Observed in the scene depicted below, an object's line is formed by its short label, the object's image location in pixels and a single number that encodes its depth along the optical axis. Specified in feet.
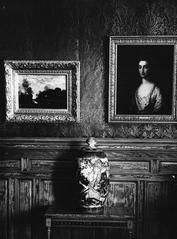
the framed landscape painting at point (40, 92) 7.51
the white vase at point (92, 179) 6.87
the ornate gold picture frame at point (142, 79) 7.38
